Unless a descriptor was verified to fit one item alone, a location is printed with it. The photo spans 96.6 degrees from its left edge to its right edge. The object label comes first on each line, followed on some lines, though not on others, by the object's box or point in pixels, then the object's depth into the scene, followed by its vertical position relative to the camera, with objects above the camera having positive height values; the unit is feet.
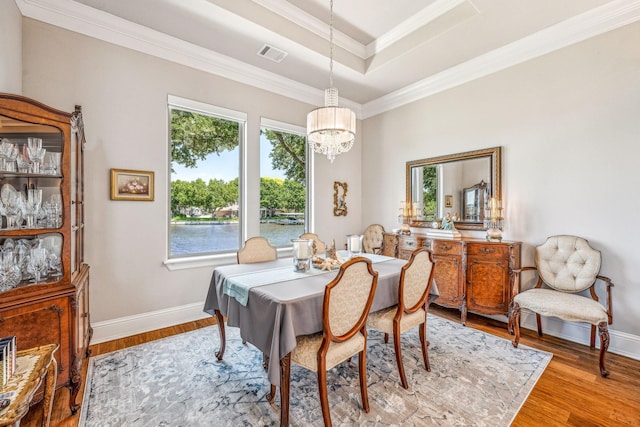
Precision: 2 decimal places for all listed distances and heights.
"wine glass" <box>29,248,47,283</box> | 6.25 -1.05
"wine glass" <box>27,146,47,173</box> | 6.31 +1.29
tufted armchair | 7.78 -2.44
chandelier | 8.55 +2.67
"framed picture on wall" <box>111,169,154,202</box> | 9.46 +1.01
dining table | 5.40 -1.96
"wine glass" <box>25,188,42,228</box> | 6.22 +0.21
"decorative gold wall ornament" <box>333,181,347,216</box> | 15.89 +0.88
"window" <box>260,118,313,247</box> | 13.50 +1.60
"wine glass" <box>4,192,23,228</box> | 5.96 +0.12
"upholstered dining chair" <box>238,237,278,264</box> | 9.07 -1.24
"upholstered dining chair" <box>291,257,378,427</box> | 5.37 -2.30
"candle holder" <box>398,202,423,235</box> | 13.94 +0.08
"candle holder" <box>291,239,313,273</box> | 7.92 -1.18
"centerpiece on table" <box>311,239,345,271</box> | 8.08 -1.40
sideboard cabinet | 10.22 -2.25
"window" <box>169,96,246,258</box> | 11.20 +1.51
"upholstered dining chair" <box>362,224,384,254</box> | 15.13 -1.36
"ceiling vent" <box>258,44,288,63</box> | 10.81 +6.31
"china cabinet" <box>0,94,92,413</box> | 5.77 -0.36
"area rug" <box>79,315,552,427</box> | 5.92 -4.22
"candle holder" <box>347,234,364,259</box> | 9.37 -1.03
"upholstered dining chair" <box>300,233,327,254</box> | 10.67 -1.13
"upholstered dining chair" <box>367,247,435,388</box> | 6.92 -2.39
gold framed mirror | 11.70 +1.24
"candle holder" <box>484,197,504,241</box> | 10.83 -0.22
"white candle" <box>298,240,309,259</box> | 7.96 -1.01
